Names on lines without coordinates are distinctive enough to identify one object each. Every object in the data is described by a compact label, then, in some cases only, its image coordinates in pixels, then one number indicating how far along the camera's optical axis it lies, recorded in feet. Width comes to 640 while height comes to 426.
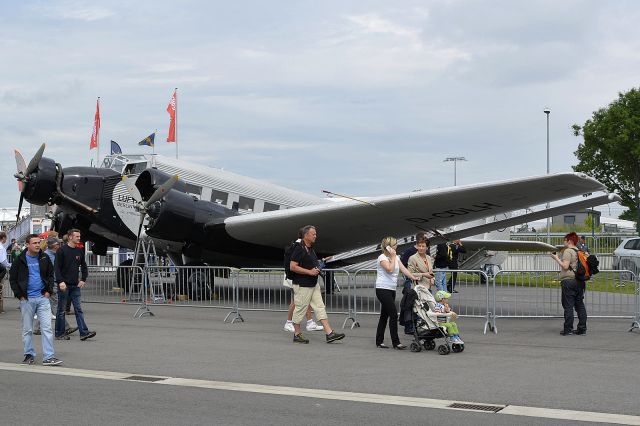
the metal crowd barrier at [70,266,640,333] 46.16
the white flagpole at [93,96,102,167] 111.86
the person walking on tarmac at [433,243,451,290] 63.57
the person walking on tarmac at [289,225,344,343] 37.52
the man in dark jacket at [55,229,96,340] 38.14
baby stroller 34.27
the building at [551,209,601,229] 275.39
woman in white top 35.44
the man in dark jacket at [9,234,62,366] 30.66
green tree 122.42
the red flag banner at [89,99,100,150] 114.62
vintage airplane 50.90
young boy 34.30
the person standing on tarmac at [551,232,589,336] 40.86
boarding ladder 52.01
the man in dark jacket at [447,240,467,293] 54.48
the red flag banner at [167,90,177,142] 113.39
